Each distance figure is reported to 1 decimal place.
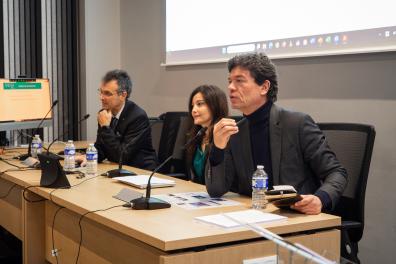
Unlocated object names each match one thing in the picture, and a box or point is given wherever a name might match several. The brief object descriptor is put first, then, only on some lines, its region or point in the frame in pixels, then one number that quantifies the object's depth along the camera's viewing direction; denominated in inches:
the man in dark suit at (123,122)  125.4
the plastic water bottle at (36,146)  132.9
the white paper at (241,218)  64.9
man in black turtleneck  83.2
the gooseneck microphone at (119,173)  102.9
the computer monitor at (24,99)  143.3
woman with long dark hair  114.7
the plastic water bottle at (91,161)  106.4
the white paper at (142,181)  92.7
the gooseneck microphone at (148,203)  73.7
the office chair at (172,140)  134.3
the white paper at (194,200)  77.0
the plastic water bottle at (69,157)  110.5
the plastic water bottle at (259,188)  74.1
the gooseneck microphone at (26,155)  128.4
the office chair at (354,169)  81.7
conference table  60.1
